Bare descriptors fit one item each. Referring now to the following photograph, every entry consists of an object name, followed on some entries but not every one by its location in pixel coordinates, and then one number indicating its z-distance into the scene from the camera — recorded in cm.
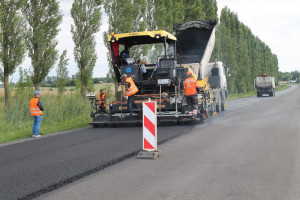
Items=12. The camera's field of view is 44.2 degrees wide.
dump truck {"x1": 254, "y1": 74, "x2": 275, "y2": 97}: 4253
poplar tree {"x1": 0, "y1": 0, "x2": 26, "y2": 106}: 1684
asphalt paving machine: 1255
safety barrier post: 727
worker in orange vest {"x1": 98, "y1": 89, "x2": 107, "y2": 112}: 1406
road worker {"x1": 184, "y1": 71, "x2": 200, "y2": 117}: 1251
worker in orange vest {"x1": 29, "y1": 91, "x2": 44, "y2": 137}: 1131
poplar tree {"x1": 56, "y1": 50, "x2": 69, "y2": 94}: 2133
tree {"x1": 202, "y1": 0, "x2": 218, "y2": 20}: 3653
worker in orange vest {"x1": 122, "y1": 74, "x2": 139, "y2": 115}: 1235
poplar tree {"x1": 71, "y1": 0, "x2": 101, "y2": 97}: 2106
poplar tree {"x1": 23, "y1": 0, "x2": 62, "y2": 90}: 1844
